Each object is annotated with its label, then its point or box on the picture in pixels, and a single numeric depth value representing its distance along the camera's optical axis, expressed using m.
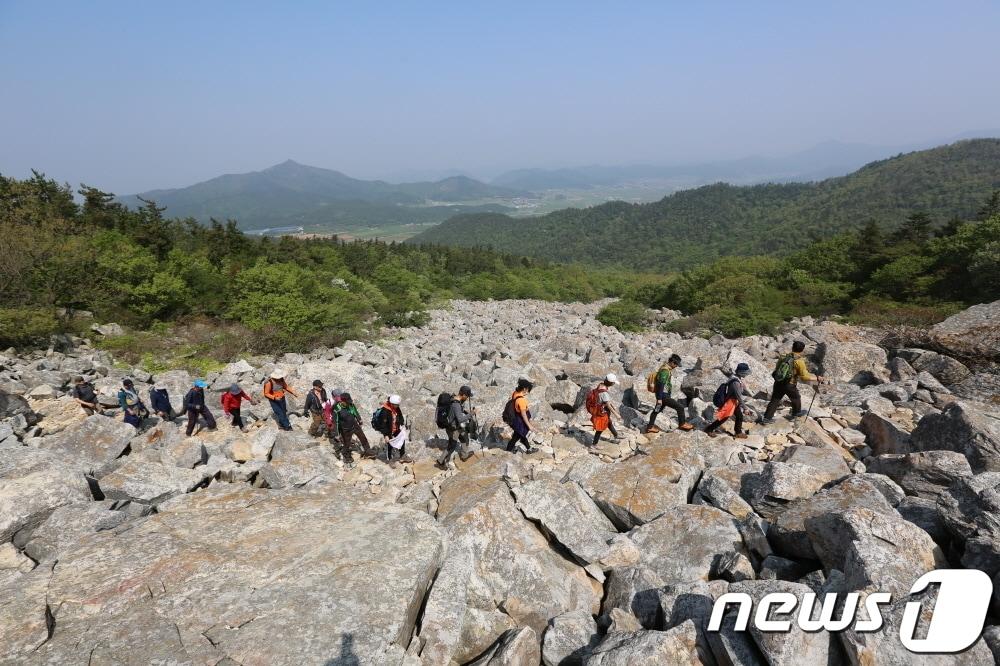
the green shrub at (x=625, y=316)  27.63
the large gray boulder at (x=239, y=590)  3.89
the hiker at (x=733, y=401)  8.45
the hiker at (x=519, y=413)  7.98
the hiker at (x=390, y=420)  7.99
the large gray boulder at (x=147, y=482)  6.19
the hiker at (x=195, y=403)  8.88
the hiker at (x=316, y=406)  9.09
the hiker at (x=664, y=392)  8.93
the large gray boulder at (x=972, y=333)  10.85
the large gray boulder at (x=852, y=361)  11.84
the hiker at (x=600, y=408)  8.26
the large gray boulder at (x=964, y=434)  6.14
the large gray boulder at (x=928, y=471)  5.59
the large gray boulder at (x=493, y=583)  4.53
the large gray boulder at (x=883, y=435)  7.55
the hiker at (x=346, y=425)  8.10
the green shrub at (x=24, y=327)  15.96
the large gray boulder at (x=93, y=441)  7.47
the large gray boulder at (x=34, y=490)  5.40
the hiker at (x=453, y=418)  7.80
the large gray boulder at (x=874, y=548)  3.75
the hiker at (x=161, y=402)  9.83
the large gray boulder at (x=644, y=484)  6.21
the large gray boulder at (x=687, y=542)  5.20
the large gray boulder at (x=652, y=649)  3.68
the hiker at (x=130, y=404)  9.20
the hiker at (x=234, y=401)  9.29
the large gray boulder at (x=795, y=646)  3.38
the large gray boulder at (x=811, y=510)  4.87
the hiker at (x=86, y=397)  9.94
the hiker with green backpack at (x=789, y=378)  8.73
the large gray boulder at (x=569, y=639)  4.21
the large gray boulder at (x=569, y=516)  5.57
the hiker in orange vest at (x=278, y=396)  9.10
